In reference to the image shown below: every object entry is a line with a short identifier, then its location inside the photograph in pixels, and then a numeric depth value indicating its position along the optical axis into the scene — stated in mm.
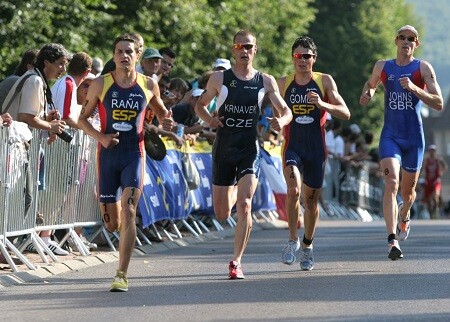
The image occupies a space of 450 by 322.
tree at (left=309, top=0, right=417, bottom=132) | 75562
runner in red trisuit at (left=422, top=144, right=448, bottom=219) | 44438
